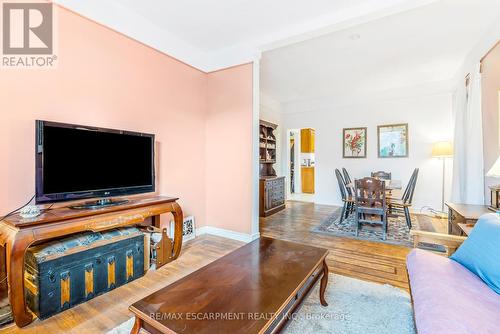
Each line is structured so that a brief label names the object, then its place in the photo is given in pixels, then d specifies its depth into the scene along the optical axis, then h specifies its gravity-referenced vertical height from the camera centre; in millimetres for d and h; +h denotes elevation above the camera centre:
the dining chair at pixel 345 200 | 4188 -622
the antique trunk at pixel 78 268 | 1624 -819
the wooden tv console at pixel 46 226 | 1463 -461
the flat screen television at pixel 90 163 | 1793 +24
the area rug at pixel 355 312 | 1524 -1080
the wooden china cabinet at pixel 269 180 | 4750 -305
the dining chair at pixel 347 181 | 4626 -324
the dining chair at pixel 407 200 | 3769 -585
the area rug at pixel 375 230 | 3229 -1037
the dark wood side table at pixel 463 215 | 1951 -435
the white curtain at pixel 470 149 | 2836 +242
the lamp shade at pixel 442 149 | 4312 +328
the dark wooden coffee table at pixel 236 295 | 998 -679
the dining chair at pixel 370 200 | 3320 -503
